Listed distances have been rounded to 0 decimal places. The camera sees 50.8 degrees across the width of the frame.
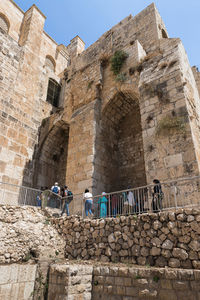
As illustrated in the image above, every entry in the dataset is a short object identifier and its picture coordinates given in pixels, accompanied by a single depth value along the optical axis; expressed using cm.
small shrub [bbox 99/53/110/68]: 1109
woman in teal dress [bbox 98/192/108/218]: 718
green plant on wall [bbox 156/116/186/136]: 681
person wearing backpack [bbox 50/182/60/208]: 807
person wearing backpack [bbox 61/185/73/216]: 782
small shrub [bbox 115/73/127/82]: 969
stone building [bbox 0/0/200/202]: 718
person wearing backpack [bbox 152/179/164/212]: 577
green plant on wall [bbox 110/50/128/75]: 1013
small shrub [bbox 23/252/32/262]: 570
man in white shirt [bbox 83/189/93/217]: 724
